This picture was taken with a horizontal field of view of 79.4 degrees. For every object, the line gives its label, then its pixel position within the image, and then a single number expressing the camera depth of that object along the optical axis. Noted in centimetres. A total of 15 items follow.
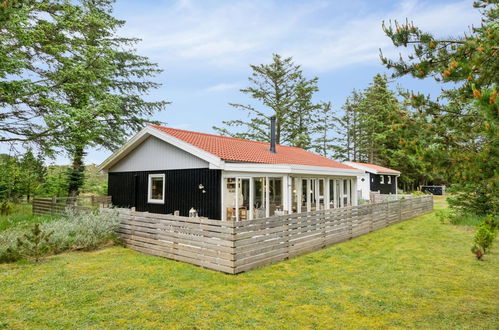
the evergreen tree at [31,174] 1702
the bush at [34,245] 749
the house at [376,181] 3005
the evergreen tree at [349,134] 4628
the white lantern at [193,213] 1167
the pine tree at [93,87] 1589
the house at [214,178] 1153
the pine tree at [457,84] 434
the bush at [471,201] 1376
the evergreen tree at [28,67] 1380
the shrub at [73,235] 781
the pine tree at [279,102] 3422
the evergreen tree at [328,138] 3994
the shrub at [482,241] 820
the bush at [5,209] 1527
